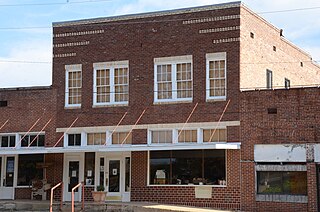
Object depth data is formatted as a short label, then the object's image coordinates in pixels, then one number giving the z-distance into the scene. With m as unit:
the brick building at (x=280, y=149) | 25.12
